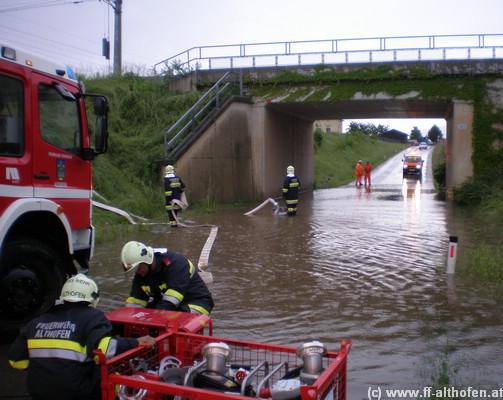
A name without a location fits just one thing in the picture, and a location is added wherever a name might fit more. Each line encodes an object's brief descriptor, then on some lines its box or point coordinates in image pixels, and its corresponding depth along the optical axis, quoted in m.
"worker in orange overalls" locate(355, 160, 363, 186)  38.58
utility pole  25.58
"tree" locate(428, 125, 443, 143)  113.75
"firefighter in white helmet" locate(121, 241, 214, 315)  5.14
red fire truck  5.80
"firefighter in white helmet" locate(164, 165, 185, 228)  15.80
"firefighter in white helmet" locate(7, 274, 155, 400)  3.74
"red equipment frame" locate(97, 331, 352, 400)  3.36
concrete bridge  22.81
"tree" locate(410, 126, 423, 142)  119.45
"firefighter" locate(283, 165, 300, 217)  18.03
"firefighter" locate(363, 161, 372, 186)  38.82
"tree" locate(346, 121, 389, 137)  98.21
